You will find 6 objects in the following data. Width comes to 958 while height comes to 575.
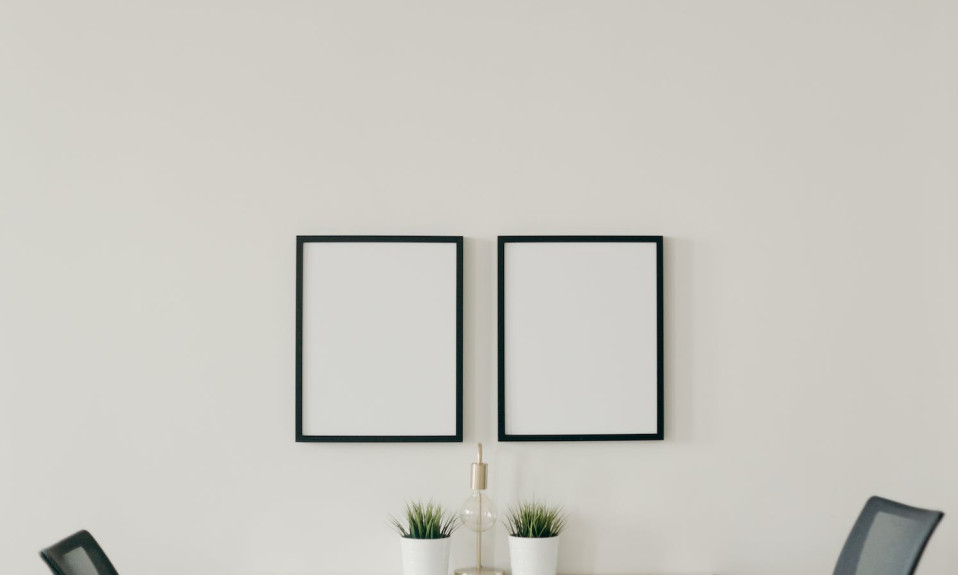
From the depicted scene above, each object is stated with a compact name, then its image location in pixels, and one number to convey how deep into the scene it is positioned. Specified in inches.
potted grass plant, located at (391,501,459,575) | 87.2
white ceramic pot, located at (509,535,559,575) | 87.5
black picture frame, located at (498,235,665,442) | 93.4
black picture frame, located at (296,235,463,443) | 92.9
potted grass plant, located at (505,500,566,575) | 87.6
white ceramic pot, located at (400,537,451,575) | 87.2
